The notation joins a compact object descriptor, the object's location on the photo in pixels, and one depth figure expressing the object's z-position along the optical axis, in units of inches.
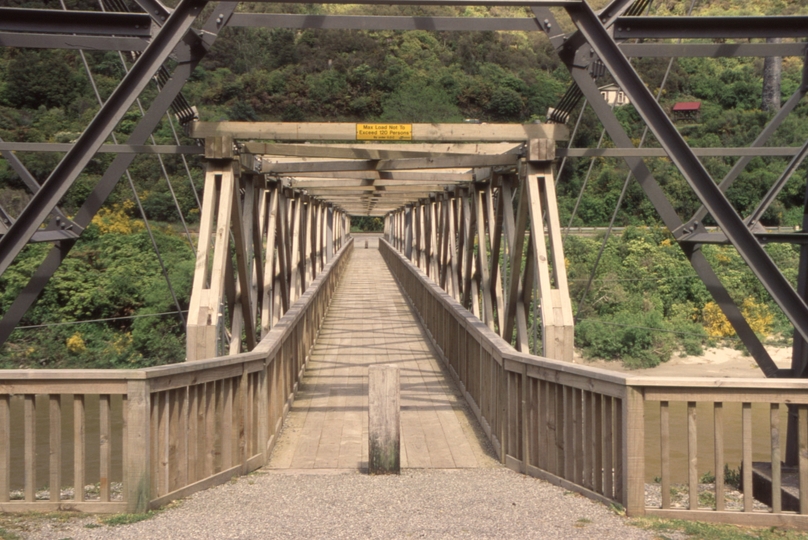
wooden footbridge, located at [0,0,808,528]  198.2
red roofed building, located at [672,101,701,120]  2369.6
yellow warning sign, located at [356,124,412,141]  367.9
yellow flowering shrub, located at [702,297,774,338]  1128.2
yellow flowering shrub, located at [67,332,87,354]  1029.2
